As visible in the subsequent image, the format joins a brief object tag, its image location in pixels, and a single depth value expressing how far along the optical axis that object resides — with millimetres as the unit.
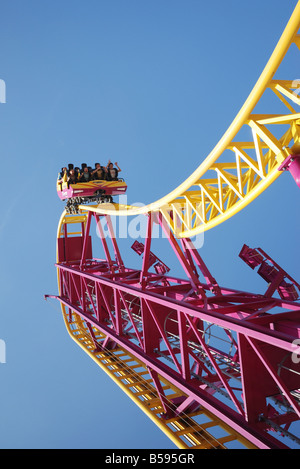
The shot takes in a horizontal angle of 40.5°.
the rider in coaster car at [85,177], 16906
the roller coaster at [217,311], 6457
